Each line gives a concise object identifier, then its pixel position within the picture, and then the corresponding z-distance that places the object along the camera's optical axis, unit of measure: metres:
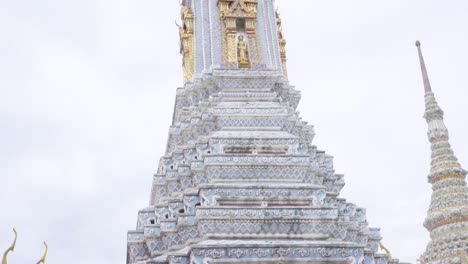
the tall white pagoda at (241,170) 14.02
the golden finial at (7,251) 12.46
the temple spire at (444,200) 22.69
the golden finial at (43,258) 12.59
